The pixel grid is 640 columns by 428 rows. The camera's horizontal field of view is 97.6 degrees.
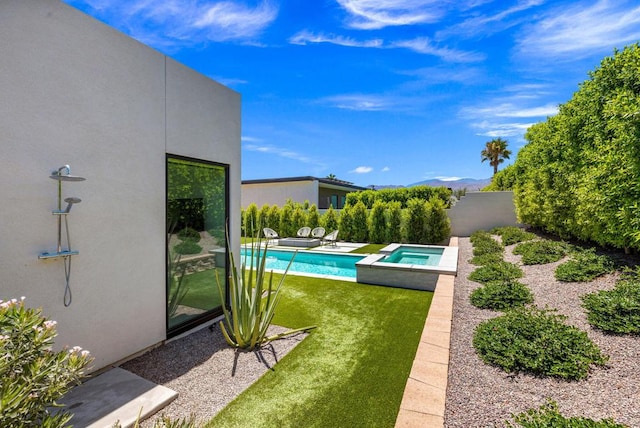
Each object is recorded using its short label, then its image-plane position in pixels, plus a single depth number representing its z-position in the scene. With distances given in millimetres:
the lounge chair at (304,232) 15445
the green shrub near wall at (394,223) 14312
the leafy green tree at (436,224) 13344
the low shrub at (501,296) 5016
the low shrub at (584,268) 5496
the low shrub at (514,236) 10711
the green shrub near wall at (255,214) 17559
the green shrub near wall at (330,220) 16297
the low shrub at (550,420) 2230
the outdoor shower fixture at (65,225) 2828
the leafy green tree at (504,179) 17438
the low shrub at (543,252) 7270
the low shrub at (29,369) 1422
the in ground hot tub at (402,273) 6969
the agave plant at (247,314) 3969
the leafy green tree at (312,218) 16766
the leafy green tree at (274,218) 17547
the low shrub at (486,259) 8036
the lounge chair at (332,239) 13814
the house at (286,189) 22031
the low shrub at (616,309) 3662
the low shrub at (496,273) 6492
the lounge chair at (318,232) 15219
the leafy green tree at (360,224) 15367
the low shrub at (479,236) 11815
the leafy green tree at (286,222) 17219
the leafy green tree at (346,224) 15711
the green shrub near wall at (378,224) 14738
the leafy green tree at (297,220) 16972
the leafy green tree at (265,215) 17547
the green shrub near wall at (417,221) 13500
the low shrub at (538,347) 3127
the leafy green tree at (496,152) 36156
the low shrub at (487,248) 9483
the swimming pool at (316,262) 9788
